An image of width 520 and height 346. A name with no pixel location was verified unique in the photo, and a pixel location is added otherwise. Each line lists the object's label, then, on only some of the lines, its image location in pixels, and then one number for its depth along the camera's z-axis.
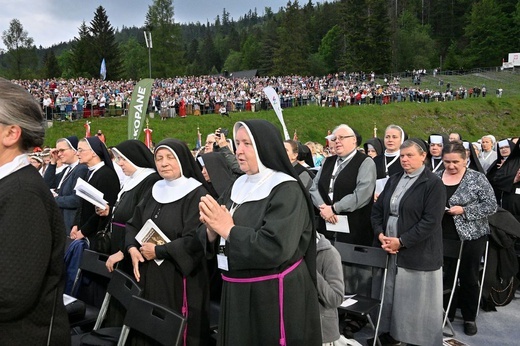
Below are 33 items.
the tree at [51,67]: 71.38
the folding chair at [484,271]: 5.43
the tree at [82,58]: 63.20
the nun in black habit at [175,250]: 3.62
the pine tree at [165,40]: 70.50
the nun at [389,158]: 6.20
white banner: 15.83
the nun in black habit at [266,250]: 2.64
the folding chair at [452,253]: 4.74
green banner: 12.23
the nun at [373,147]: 8.35
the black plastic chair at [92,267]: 4.14
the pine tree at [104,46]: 63.00
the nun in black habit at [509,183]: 6.43
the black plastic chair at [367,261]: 4.32
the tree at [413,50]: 78.06
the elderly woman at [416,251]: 4.28
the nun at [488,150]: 9.31
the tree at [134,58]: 81.09
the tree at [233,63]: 100.75
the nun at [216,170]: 6.60
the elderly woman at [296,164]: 6.24
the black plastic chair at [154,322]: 2.82
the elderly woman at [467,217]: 4.92
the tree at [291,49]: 73.62
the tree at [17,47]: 73.31
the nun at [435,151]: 6.86
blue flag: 37.94
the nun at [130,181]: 4.55
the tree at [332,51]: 85.25
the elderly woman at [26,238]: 1.77
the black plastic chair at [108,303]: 3.32
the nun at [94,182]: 5.28
